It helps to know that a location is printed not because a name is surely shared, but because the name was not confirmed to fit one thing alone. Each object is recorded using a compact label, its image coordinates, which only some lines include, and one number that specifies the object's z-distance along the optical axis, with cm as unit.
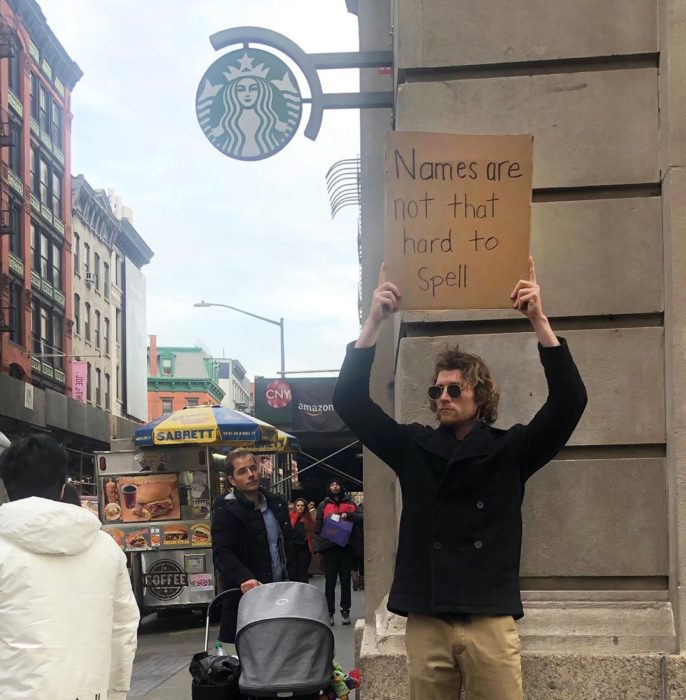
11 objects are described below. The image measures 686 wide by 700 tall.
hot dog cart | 1422
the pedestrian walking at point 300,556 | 733
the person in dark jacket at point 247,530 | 633
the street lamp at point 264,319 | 3584
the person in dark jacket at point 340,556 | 1348
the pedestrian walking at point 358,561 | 1365
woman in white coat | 341
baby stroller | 496
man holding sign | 346
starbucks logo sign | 624
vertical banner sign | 4762
